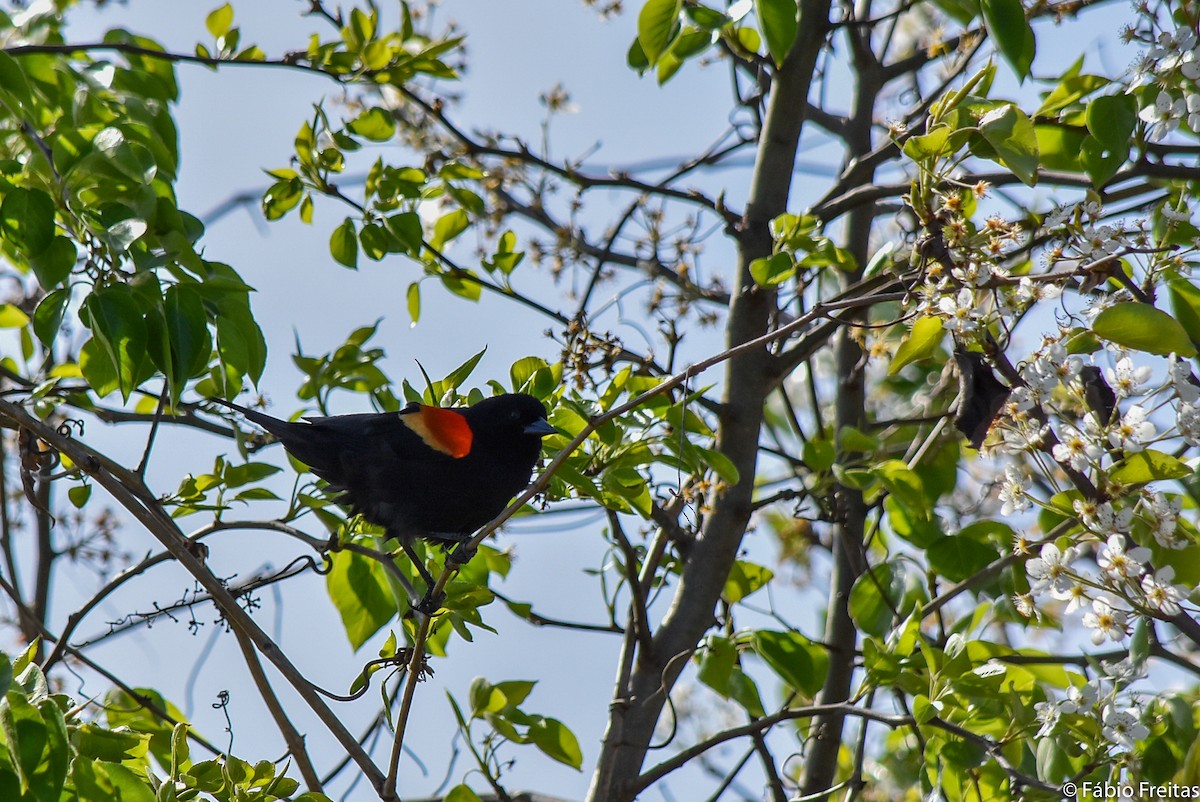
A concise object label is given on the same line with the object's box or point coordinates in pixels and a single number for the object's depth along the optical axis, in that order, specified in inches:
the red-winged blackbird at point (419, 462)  292.7
